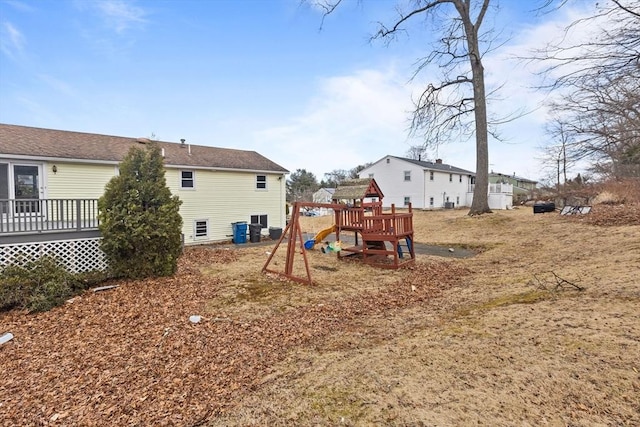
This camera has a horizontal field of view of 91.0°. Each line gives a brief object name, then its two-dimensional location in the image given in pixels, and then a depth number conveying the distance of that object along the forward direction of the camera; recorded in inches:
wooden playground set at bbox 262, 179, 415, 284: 319.6
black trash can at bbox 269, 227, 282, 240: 657.0
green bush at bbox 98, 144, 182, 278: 291.3
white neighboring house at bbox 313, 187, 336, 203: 2046.0
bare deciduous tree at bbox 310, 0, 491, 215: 682.2
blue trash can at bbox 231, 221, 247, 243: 598.2
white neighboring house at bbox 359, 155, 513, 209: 1264.3
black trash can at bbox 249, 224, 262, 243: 610.9
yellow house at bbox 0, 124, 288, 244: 425.7
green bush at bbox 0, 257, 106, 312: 234.4
